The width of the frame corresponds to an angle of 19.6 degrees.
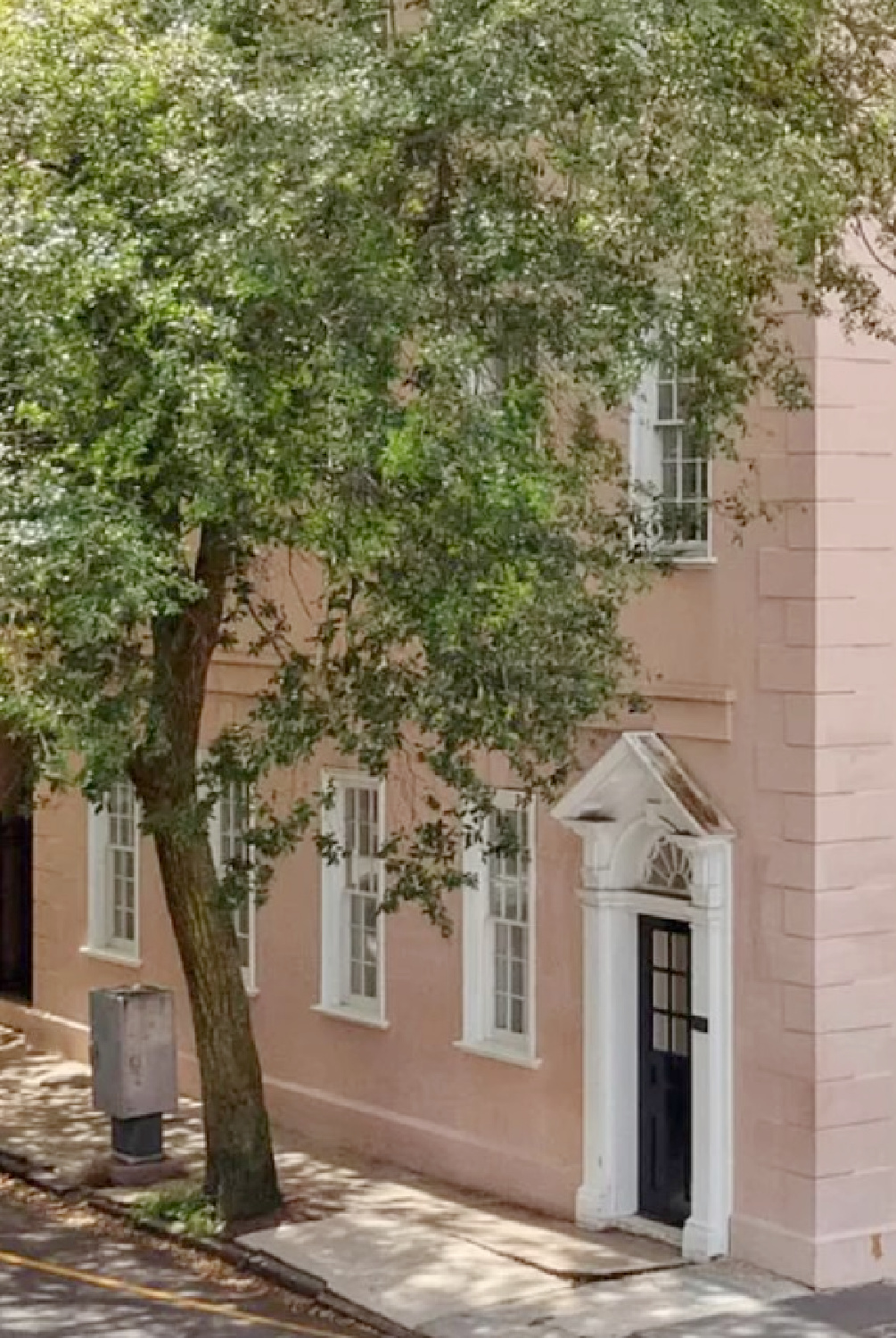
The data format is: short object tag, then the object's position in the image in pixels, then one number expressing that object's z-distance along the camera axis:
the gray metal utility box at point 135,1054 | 19.75
